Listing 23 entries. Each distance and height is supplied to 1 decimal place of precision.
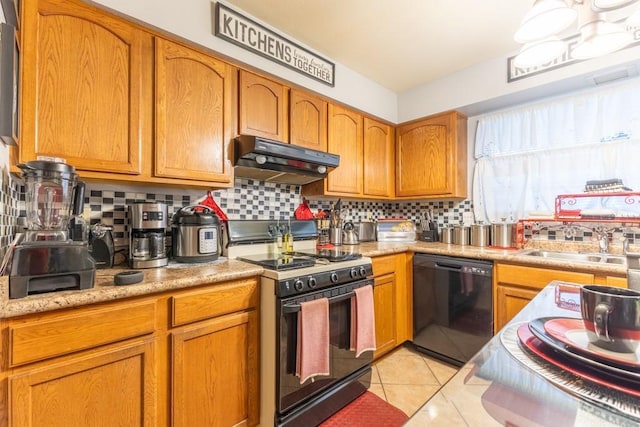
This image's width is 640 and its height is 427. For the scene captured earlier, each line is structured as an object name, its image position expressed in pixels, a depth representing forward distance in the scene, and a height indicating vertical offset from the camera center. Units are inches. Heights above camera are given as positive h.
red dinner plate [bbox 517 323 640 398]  17.0 -10.2
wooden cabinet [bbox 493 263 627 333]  65.5 -16.7
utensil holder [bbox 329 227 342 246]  98.9 -6.7
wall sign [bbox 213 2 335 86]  66.0 +44.9
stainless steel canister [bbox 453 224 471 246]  99.6 -6.5
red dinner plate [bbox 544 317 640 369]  18.8 -9.5
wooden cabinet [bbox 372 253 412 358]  85.0 -26.3
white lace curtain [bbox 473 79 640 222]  77.9 +20.2
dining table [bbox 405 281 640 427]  14.8 -10.4
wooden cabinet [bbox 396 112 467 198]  101.2 +21.9
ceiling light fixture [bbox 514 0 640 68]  40.5 +28.6
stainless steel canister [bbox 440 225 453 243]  104.8 -6.9
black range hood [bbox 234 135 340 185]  67.3 +14.6
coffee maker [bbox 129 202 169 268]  55.7 -3.4
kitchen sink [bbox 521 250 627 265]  72.2 -11.2
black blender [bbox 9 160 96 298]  37.5 -3.3
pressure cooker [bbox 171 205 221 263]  60.6 -3.9
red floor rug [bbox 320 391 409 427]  62.1 -44.9
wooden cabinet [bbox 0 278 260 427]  36.2 -22.0
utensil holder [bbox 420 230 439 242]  109.0 -7.5
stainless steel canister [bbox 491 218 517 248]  91.6 -6.1
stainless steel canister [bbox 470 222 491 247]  94.8 -6.2
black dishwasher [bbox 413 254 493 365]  78.5 -26.2
